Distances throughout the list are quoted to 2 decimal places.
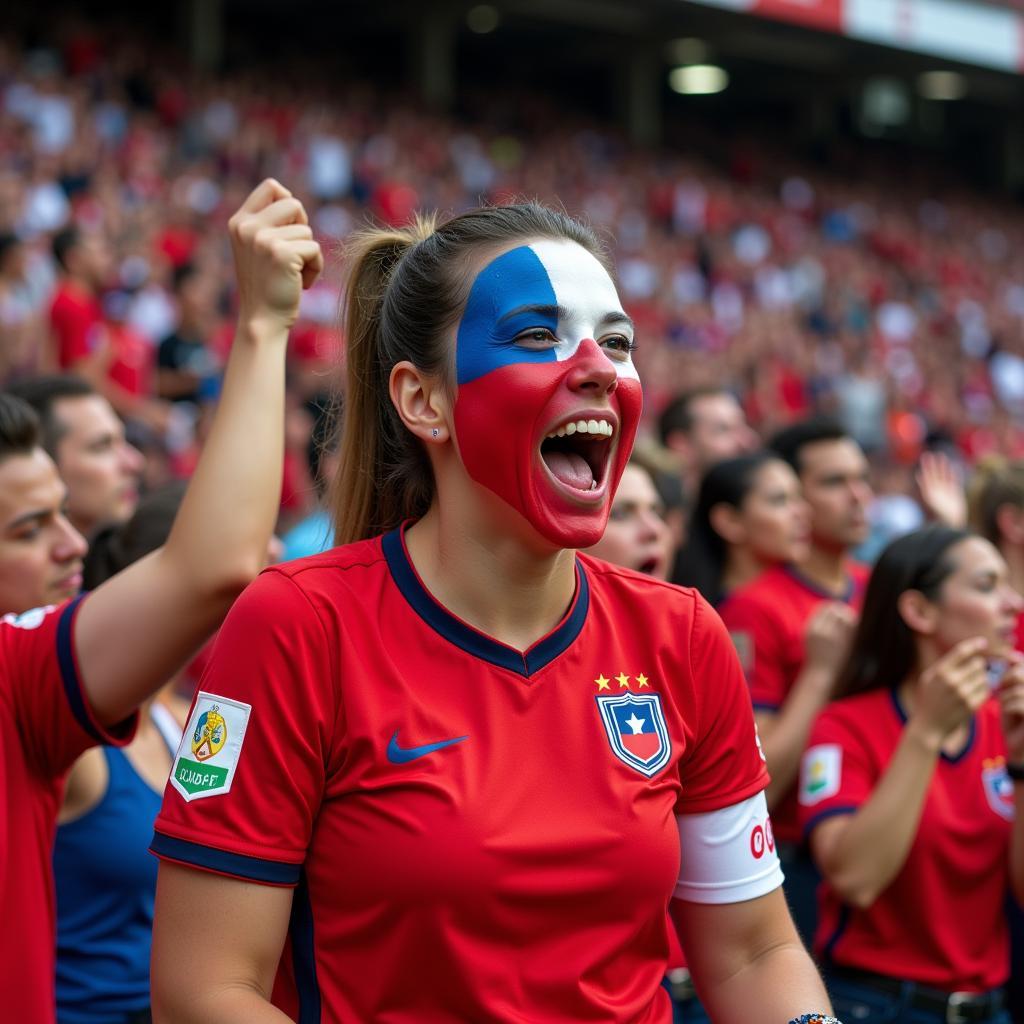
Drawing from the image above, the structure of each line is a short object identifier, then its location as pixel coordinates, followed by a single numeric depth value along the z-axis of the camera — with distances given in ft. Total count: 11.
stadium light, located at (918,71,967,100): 85.40
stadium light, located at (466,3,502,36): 73.20
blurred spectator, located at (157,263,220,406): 28.37
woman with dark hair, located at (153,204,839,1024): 5.85
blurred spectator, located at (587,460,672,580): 12.39
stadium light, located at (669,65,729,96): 86.48
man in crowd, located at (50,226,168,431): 25.17
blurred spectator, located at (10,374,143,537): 12.46
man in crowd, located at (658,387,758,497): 19.86
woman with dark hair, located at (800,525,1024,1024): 10.41
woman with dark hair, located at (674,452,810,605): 15.71
